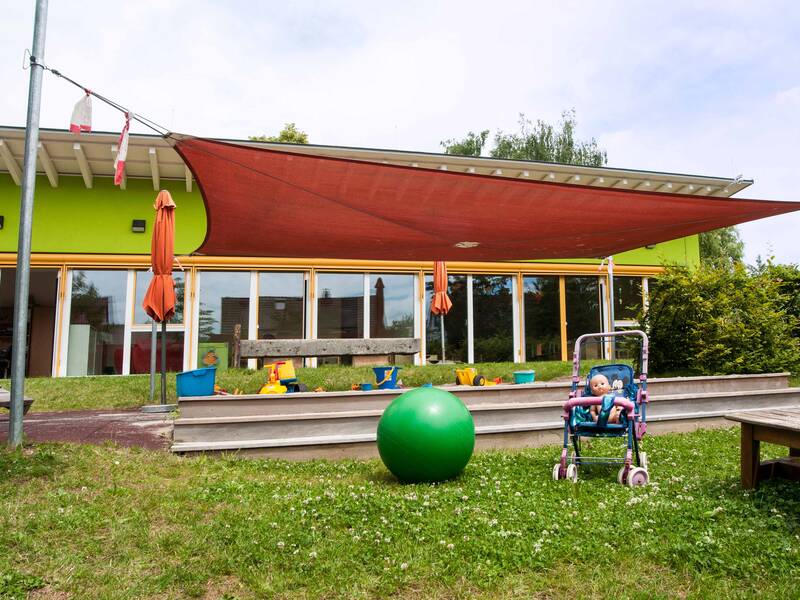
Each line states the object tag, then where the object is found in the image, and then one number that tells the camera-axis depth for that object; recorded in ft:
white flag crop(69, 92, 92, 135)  12.82
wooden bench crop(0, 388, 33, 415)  13.29
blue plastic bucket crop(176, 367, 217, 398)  16.56
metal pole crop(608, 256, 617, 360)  38.07
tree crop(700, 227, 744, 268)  71.72
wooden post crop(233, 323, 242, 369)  22.91
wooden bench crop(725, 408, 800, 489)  10.00
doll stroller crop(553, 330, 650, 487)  11.56
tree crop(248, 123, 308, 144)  64.18
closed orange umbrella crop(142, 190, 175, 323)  19.60
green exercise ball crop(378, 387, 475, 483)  11.30
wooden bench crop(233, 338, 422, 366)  22.77
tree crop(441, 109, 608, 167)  81.82
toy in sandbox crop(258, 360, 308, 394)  19.62
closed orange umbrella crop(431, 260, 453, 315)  29.35
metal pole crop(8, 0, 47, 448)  12.46
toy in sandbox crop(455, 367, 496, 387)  21.49
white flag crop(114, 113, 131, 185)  13.26
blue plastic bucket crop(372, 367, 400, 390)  20.63
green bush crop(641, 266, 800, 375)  22.82
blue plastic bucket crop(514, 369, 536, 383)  22.21
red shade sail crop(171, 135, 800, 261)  14.49
